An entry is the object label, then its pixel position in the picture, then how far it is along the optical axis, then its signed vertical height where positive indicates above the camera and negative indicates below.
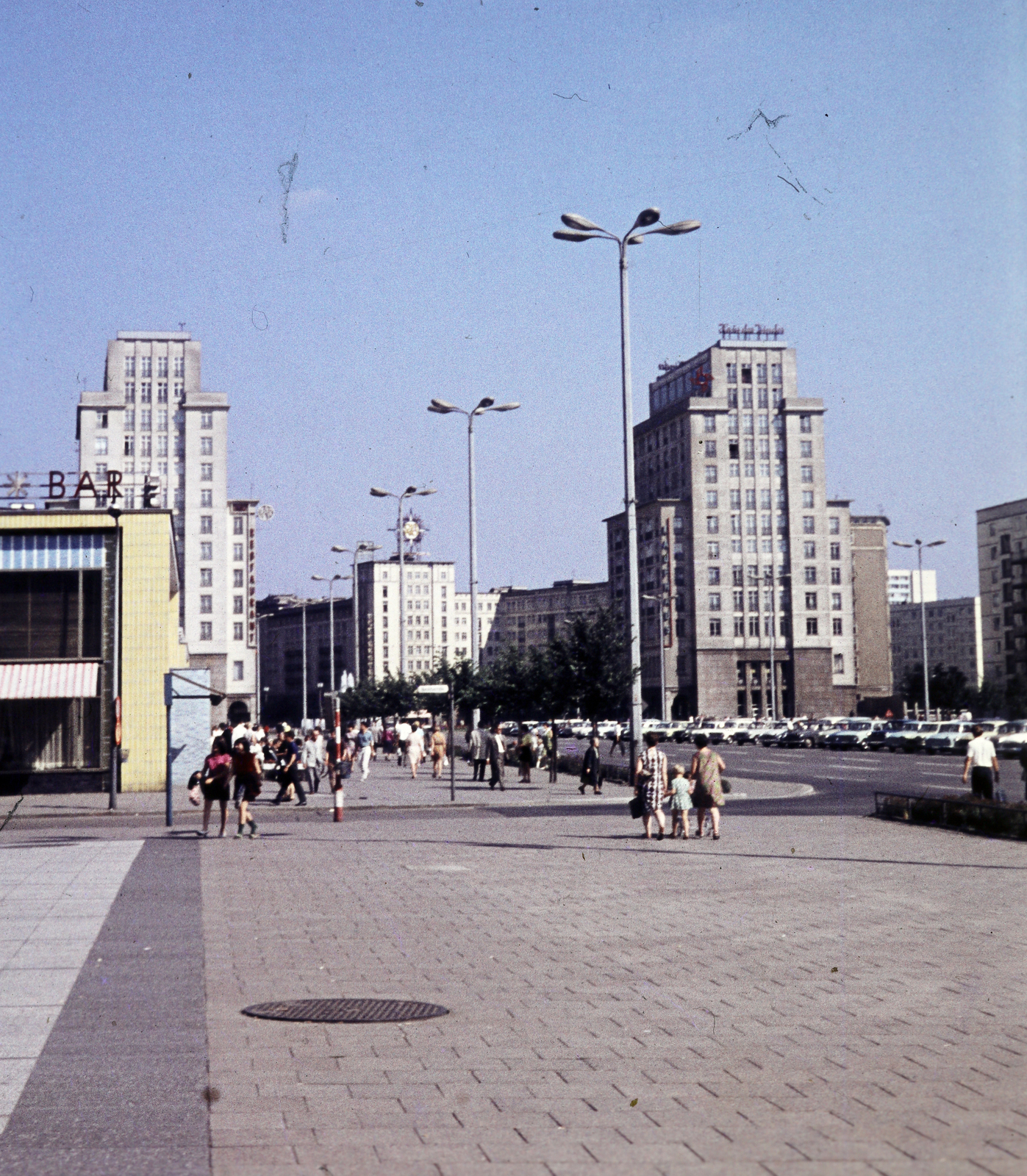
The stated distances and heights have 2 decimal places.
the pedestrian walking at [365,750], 46.23 -1.28
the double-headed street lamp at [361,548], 78.25 +8.22
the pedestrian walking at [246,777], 23.47 -1.00
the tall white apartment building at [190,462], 135.88 +22.01
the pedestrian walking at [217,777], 23.50 -1.00
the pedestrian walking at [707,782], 22.03 -1.14
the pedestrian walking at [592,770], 37.22 -1.59
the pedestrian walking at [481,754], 41.92 -1.41
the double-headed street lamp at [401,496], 59.72 +8.15
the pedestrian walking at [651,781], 22.17 -1.11
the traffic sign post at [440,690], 33.91 +0.39
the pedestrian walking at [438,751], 49.72 -1.44
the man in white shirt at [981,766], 25.11 -1.13
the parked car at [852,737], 78.69 -1.95
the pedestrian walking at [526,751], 42.41 -1.26
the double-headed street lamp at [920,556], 102.25 +9.23
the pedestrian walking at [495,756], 39.41 -1.26
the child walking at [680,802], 22.12 -1.41
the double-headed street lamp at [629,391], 31.02 +6.61
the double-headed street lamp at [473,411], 50.06 +9.48
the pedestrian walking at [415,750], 49.12 -1.38
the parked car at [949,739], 68.06 -1.83
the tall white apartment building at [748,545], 147.00 +14.80
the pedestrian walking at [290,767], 32.59 -1.21
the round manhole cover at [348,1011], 8.78 -1.73
